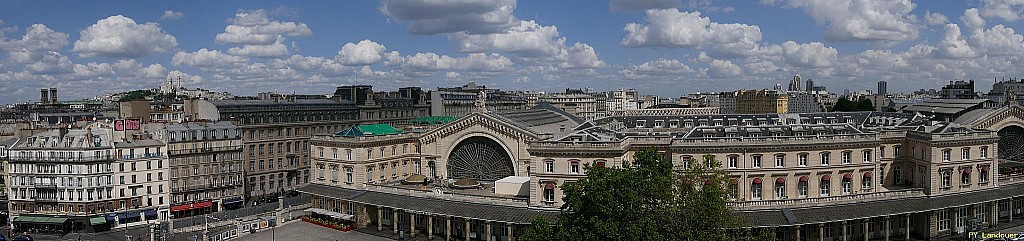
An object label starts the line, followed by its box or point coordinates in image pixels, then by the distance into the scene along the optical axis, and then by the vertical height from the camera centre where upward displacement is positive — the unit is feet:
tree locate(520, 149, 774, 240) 161.48 -22.01
